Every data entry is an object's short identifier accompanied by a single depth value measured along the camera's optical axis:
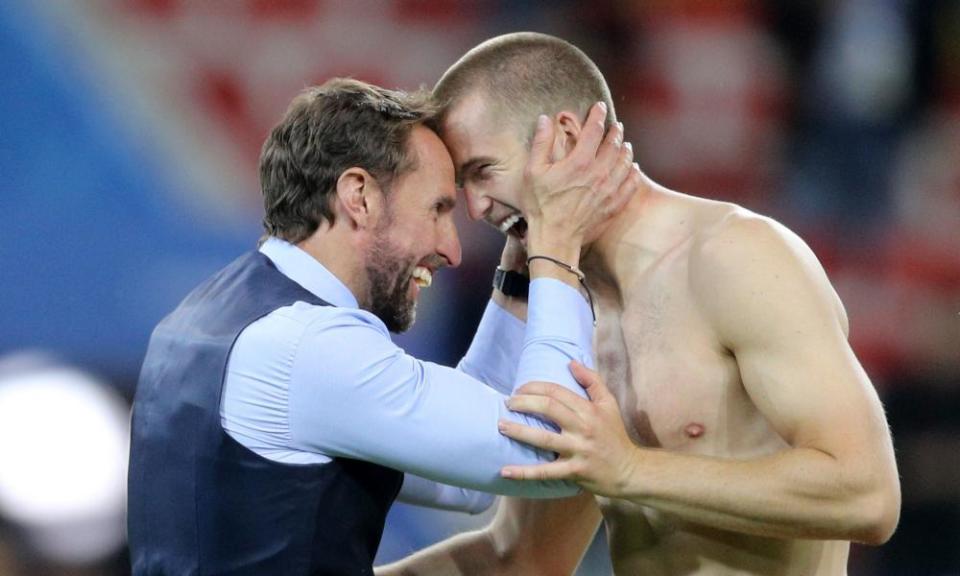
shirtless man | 11.70
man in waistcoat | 11.73
